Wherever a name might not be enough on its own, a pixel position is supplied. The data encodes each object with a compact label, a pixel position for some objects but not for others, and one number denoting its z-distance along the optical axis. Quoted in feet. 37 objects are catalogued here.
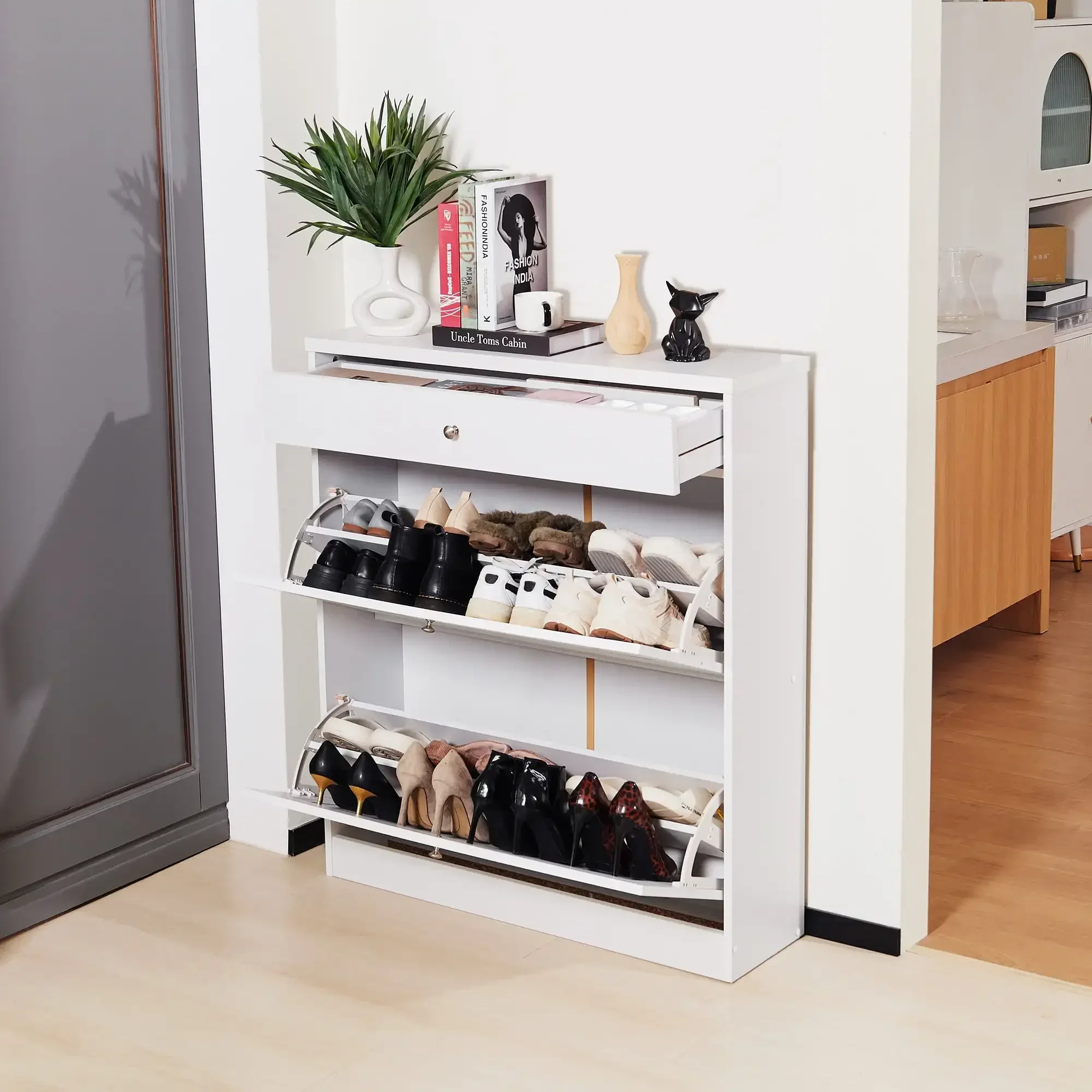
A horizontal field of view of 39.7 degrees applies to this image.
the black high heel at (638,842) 8.54
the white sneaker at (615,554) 8.71
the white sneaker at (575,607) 8.46
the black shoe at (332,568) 9.41
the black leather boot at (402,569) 9.13
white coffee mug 8.93
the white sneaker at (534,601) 8.66
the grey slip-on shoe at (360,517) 9.67
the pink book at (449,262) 9.23
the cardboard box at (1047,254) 15.84
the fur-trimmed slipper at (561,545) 8.98
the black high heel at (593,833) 8.64
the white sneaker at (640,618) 8.25
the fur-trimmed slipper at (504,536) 9.21
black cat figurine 8.46
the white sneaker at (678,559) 8.48
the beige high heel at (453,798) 9.16
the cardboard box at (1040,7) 16.01
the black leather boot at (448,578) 8.97
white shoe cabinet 8.13
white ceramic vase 9.52
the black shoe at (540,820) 8.77
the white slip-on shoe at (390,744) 9.70
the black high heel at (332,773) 9.63
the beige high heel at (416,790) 9.30
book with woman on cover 9.02
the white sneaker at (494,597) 8.80
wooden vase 8.66
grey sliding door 8.88
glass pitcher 13.88
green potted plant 9.22
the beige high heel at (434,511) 9.48
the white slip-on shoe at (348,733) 9.78
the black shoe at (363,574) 9.24
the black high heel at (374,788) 9.44
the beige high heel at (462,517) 9.35
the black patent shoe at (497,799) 8.91
